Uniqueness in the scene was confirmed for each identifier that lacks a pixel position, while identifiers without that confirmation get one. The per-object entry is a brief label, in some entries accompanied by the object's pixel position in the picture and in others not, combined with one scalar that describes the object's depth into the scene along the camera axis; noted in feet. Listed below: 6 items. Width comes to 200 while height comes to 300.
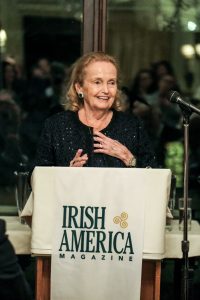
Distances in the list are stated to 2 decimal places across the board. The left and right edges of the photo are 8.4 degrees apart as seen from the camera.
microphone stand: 25.61
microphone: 25.49
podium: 24.66
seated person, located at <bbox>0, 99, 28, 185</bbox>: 43.25
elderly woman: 26.68
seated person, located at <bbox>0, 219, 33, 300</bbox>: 16.85
